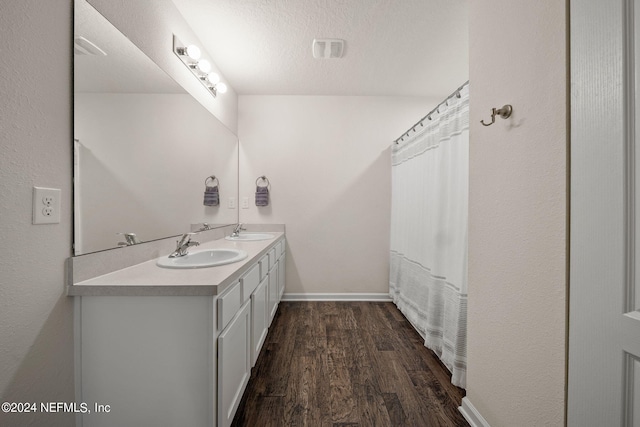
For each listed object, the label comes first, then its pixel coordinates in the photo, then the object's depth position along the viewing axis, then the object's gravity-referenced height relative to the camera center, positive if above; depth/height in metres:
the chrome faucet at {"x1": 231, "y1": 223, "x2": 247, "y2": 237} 2.51 -0.20
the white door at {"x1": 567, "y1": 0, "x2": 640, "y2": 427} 0.59 -0.01
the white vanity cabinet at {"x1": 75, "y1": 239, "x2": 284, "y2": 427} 0.96 -0.55
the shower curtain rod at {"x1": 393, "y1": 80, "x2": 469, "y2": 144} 1.60 +0.77
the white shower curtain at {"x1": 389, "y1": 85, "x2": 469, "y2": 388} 1.59 -0.14
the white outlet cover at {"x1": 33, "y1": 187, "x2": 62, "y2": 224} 0.82 +0.01
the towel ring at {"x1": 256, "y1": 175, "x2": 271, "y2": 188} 2.92 +0.35
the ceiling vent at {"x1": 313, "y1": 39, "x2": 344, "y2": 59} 1.98 +1.28
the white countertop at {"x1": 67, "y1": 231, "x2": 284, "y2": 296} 0.95 -0.27
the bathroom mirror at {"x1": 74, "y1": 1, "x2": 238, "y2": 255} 1.00 +0.33
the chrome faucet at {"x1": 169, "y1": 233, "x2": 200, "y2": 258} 1.49 -0.22
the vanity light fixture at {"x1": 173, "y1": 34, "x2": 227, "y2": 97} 1.70 +1.05
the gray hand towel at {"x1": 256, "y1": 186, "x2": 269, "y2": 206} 2.85 +0.17
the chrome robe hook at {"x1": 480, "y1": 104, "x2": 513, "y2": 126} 0.99 +0.39
